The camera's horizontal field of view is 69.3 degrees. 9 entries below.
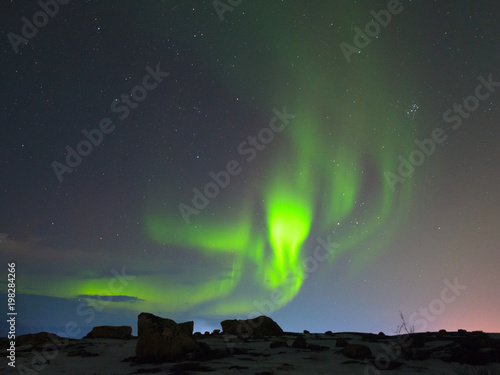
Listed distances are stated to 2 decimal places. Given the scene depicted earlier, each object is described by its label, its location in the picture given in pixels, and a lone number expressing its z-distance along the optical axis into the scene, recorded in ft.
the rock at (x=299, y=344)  41.54
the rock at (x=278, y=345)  41.64
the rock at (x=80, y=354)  38.55
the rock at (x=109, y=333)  54.49
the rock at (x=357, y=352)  34.63
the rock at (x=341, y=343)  42.57
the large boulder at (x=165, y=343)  34.38
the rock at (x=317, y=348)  39.83
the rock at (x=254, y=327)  57.87
